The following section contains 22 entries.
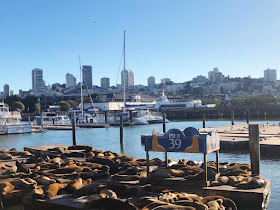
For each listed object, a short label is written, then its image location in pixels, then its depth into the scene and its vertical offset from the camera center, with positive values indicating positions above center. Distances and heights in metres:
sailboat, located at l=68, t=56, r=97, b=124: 69.38 -1.69
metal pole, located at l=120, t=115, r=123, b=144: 36.28 -2.13
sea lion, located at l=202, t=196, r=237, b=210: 11.16 -2.80
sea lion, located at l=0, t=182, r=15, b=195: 13.39 -2.68
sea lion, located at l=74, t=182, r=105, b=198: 12.16 -2.55
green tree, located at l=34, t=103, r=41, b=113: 121.76 +0.56
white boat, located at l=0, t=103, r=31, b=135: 48.69 -1.80
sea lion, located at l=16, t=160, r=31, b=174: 15.36 -2.31
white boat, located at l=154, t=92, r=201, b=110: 107.62 +0.62
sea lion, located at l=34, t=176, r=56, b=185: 13.87 -2.53
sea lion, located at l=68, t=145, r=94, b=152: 21.76 -2.20
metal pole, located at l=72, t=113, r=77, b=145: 32.80 -1.94
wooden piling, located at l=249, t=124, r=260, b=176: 14.55 -1.61
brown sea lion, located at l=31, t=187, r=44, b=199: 12.21 -2.64
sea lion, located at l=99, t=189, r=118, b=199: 10.73 -2.40
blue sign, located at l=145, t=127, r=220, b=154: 12.81 -1.19
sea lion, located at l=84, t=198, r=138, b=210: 9.73 -2.46
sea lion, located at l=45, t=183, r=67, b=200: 12.27 -2.58
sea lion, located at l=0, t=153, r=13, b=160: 20.38 -2.41
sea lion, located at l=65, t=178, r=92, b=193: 12.59 -2.51
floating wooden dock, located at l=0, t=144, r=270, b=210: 11.68 -2.73
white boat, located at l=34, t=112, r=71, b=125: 67.50 -1.89
